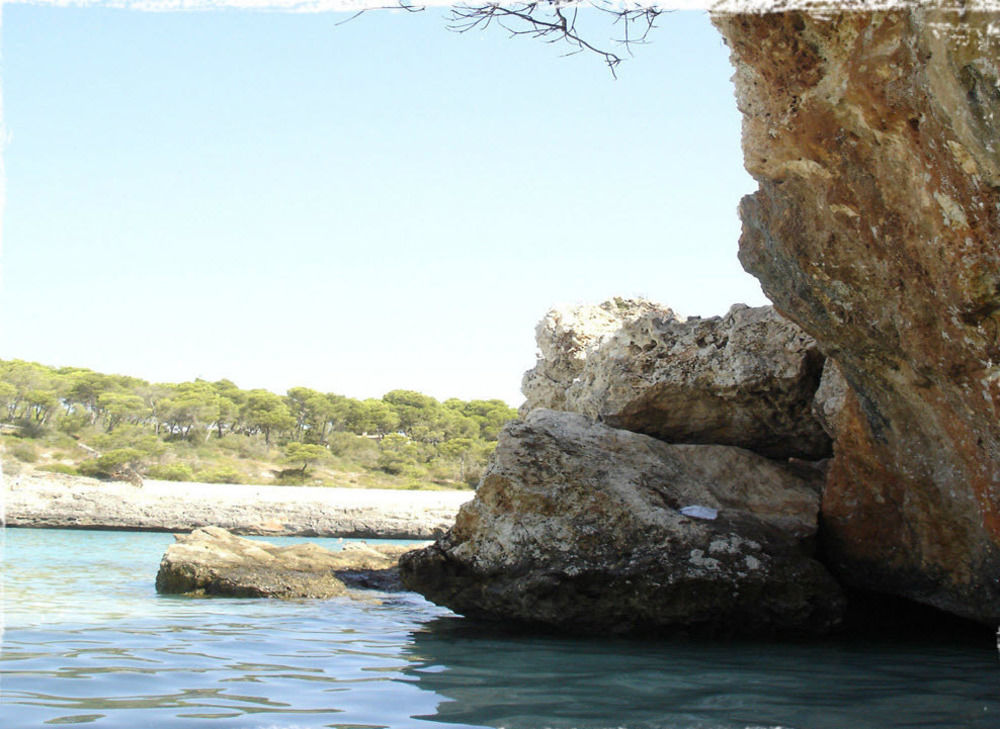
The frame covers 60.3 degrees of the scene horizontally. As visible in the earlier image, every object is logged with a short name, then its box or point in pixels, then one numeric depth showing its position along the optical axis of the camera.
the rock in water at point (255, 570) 8.91
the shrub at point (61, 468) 36.59
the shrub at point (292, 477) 43.47
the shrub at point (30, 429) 43.33
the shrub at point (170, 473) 39.53
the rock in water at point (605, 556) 6.40
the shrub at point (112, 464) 36.34
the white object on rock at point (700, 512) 6.88
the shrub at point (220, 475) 40.81
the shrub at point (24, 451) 37.50
